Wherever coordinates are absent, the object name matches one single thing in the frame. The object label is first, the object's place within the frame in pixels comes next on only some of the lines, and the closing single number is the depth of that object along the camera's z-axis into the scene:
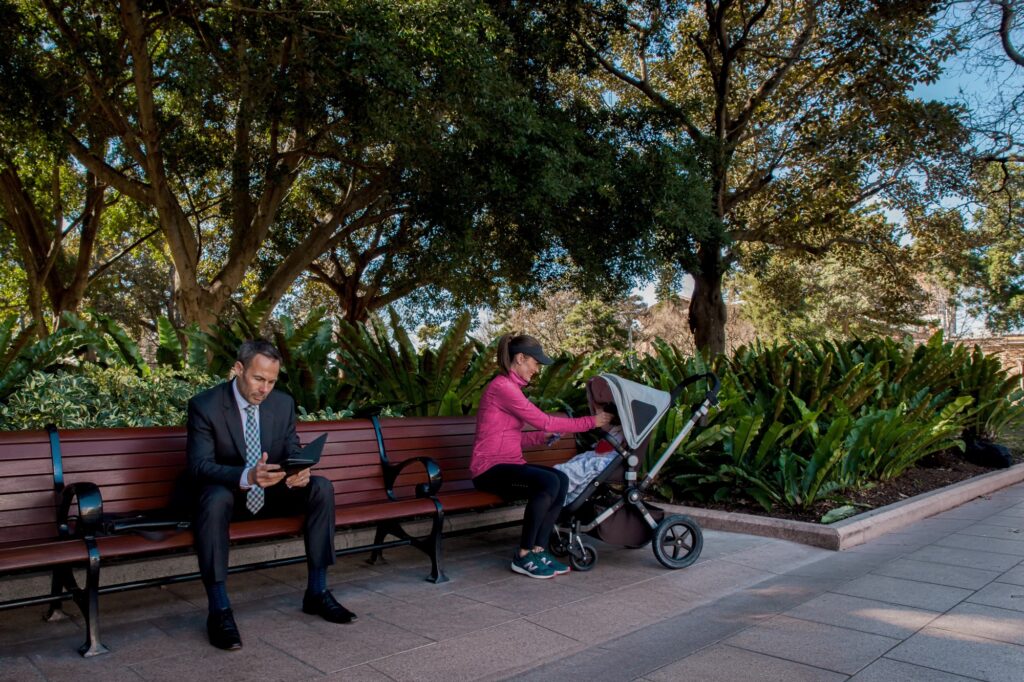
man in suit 3.44
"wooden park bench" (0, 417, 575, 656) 3.26
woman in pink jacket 4.50
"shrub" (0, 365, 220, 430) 4.90
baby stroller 4.64
